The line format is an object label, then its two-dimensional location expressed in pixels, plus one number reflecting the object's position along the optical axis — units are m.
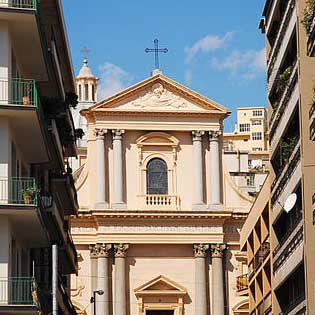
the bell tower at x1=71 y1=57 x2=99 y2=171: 124.25
